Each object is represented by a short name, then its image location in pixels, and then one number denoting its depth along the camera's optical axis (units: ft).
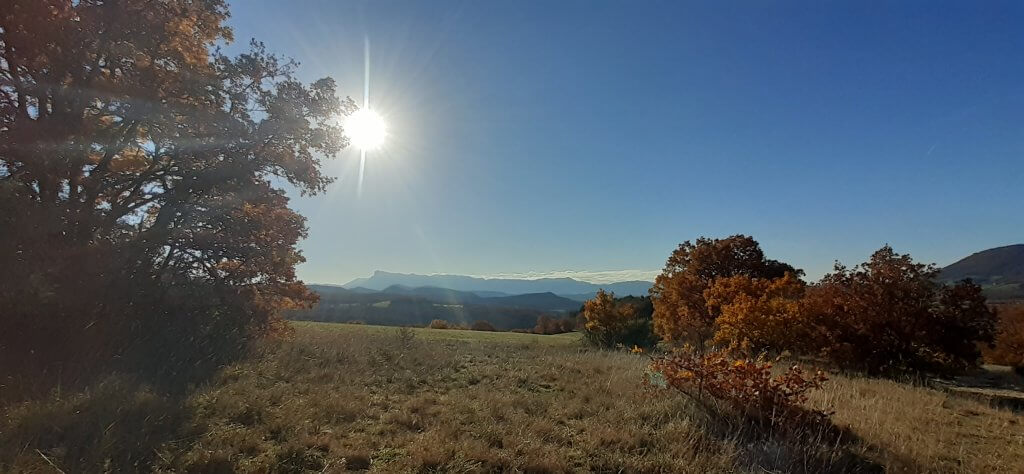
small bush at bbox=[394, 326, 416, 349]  47.66
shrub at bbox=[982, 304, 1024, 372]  60.54
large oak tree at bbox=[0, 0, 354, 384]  23.36
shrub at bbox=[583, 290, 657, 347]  90.02
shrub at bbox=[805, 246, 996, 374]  39.81
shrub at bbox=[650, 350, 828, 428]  18.75
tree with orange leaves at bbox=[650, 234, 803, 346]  73.05
